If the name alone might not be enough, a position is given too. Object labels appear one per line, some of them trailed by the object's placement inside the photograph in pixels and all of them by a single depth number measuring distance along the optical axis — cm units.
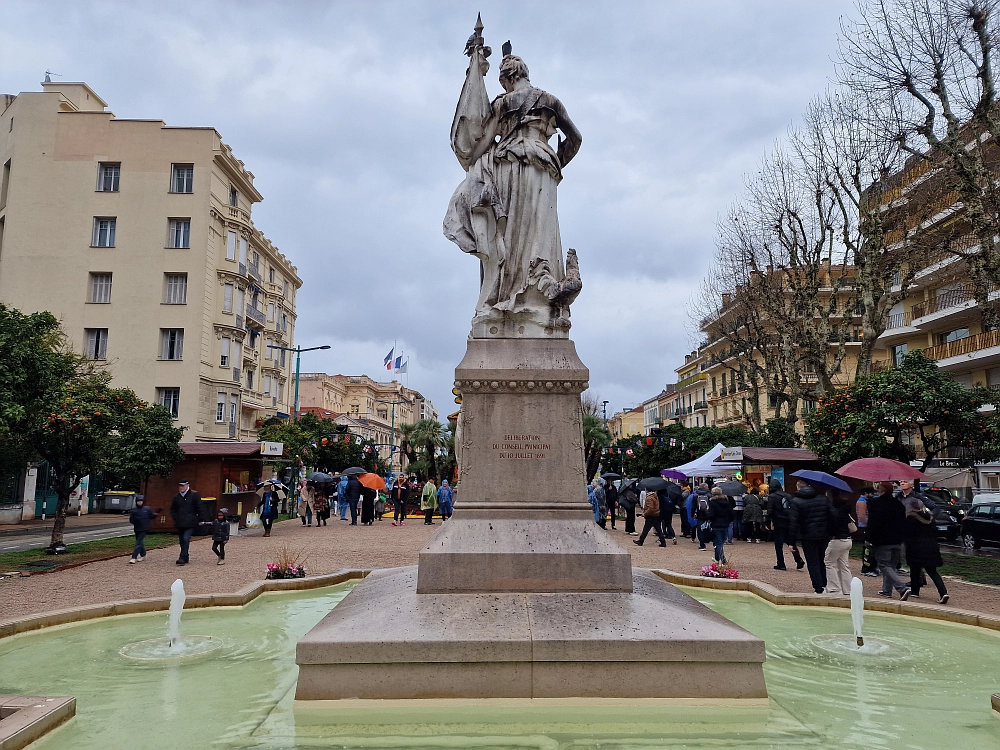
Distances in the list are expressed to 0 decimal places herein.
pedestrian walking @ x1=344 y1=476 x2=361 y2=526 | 2801
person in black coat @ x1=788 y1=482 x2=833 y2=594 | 1079
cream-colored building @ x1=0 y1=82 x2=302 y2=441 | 4075
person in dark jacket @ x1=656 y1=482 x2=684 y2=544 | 1992
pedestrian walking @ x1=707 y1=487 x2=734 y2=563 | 1480
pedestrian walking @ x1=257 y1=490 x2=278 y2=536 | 2233
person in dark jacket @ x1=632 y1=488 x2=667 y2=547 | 1952
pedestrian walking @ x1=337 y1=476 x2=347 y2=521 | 3069
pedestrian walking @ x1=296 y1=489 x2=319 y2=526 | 2792
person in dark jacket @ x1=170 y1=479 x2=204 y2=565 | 1450
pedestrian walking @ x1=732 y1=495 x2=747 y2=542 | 2197
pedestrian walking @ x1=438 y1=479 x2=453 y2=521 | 2723
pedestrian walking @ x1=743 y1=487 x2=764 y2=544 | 1961
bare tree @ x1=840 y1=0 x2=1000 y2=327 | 1538
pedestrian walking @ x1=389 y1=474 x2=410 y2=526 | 2917
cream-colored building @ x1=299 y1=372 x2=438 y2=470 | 9500
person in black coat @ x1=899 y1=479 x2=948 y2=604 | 1038
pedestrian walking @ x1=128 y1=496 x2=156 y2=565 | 1520
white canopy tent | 2348
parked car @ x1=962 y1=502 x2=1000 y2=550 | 1917
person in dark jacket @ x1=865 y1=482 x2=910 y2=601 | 1042
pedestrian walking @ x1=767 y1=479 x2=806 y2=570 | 1414
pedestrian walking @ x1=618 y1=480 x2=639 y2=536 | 2353
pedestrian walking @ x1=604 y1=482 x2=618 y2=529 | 2721
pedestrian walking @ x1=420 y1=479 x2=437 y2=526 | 2722
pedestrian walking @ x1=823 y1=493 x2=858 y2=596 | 1038
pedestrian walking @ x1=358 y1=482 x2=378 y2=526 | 2806
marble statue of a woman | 760
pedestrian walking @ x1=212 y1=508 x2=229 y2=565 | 1495
